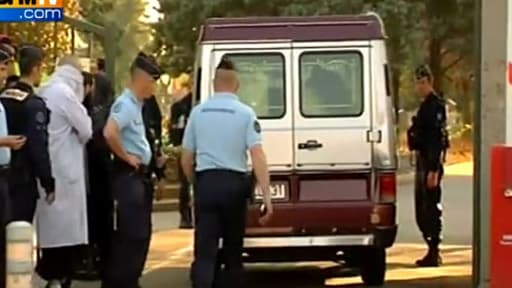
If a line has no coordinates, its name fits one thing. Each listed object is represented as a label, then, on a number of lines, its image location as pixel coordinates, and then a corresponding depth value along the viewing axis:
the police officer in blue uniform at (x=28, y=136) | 9.73
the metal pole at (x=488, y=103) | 10.02
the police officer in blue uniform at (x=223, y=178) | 9.65
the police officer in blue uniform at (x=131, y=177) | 9.98
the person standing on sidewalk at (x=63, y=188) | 10.52
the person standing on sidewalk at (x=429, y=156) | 13.94
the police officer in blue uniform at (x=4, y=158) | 9.20
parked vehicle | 11.93
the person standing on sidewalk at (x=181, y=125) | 17.61
